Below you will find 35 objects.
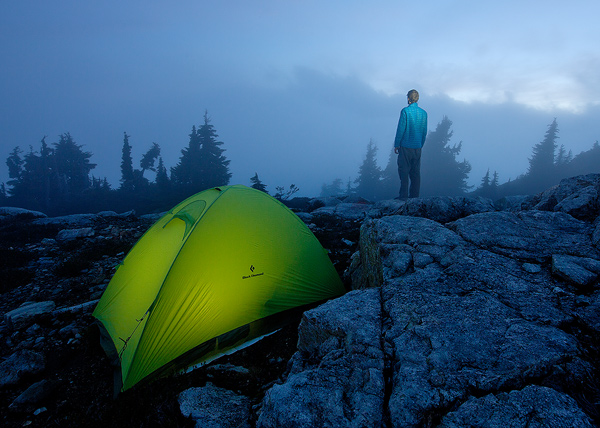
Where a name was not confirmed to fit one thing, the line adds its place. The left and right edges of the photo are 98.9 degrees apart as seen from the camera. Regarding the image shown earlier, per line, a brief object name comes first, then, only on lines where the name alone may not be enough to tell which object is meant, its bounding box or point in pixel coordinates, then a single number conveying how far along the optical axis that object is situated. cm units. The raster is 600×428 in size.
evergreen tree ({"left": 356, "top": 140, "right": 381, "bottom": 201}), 5984
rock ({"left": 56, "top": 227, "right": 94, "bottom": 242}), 1123
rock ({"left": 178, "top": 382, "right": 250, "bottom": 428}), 281
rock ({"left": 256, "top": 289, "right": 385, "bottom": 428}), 207
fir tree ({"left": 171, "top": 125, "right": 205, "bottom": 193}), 4122
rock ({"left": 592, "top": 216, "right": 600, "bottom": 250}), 355
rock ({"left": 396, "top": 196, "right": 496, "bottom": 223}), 603
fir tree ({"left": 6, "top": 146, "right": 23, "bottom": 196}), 4628
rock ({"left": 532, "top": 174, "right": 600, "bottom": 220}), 460
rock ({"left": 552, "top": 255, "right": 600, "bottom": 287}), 297
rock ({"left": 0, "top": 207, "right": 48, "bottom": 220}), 1675
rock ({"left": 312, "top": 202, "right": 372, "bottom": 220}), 1477
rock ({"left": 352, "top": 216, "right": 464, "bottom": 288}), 402
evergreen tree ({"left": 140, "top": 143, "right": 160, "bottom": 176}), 4640
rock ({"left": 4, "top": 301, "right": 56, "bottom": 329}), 536
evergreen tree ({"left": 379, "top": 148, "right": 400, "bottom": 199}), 5503
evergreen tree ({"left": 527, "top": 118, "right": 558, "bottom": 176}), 4906
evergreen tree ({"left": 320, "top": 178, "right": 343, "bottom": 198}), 8106
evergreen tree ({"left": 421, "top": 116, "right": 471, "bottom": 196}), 5069
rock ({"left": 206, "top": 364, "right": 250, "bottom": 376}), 395
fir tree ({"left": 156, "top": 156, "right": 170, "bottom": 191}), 4147
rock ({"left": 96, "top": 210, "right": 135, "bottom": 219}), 1579
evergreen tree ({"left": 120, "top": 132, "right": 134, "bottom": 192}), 4266
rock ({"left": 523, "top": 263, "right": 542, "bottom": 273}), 333
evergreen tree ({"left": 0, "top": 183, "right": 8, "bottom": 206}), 4059
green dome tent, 413
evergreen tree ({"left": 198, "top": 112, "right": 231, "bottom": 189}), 4147
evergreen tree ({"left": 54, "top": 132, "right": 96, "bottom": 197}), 4606
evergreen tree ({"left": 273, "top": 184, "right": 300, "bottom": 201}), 2204
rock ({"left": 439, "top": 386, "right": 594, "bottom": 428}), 169
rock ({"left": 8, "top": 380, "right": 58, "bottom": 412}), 363
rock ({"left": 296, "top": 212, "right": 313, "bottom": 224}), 1418
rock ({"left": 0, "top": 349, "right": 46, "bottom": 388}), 405
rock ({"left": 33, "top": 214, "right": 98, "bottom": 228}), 1434
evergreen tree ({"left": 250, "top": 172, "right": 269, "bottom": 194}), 2578
